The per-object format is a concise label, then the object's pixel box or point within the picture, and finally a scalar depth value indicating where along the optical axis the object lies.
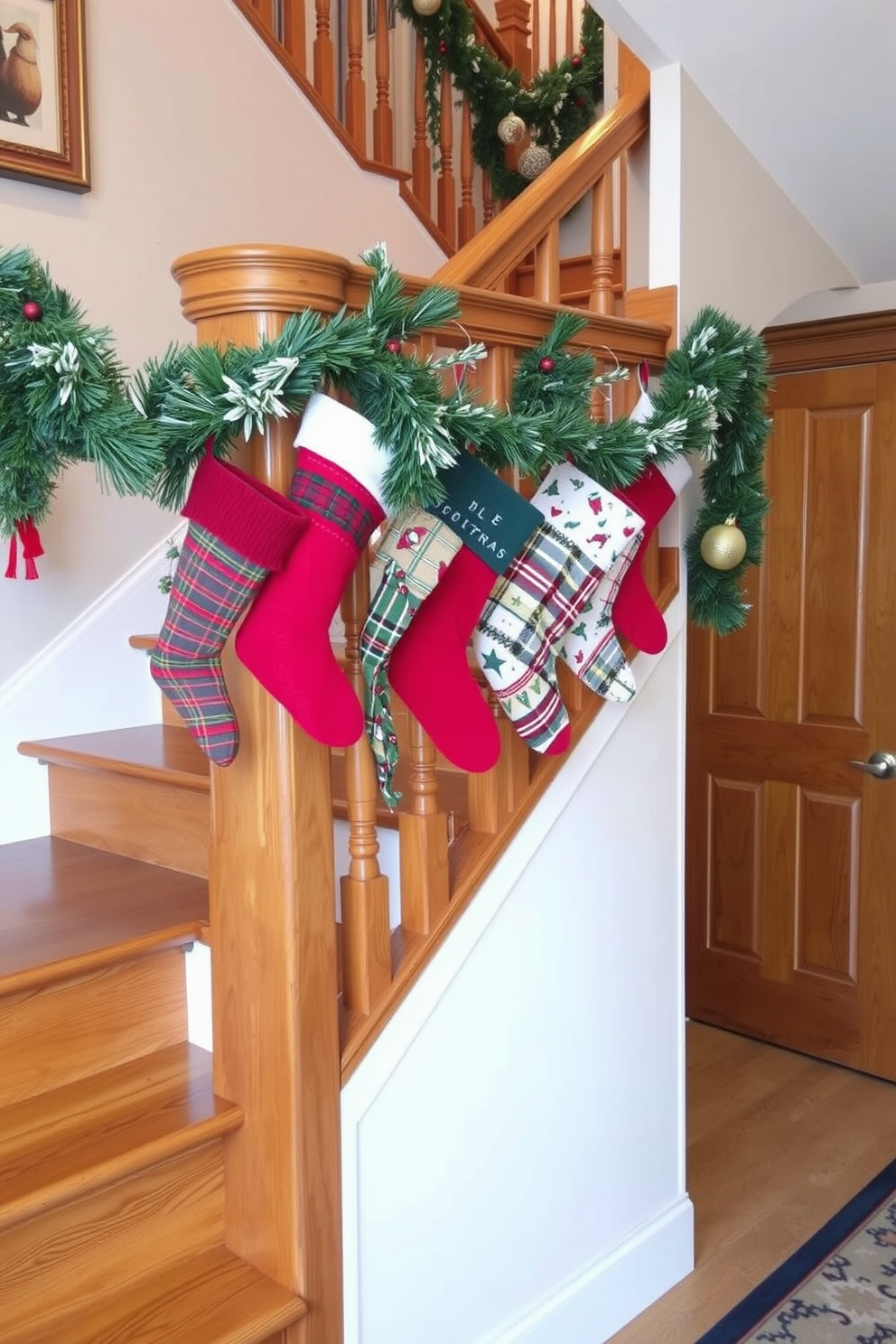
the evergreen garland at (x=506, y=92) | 3.60
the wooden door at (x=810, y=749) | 3.03
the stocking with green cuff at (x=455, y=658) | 1.59
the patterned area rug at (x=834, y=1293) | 2.13
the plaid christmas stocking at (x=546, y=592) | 1.69
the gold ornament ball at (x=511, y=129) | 3.66
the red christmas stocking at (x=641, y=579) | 1.92
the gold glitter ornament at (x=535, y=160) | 3.64
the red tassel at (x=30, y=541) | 1.75
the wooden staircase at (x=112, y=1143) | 1.49
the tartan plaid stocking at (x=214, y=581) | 1.36
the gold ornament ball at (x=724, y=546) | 2.06
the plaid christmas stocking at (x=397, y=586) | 1.54
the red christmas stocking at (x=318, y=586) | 1.42
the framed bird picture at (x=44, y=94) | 2.43
